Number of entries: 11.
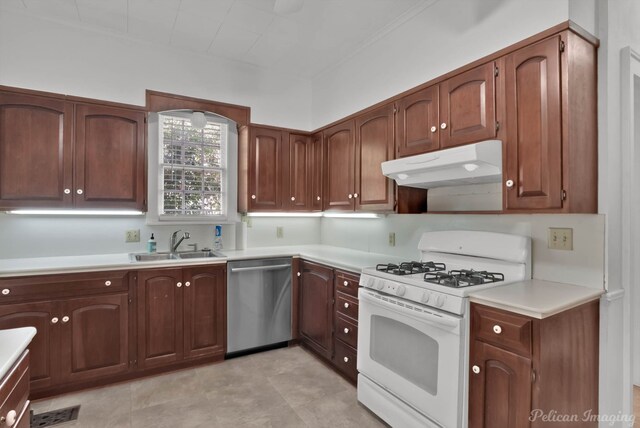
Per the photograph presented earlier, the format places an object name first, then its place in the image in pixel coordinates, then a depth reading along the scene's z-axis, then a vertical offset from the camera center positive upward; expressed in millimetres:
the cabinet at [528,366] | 1441 -690
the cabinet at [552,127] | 1688 +464
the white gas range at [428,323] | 1690 -612
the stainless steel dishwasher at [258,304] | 3010 -829
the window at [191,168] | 3205 +447
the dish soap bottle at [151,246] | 3117 -303
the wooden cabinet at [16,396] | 956 -565
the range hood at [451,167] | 1893 +298
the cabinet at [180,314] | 2672 -836
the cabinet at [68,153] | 2533 +474
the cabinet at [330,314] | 2574 -844
